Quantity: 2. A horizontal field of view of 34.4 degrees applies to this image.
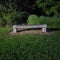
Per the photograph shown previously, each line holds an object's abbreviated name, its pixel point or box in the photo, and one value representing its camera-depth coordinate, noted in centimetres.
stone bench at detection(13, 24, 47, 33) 474
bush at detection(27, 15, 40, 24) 574
